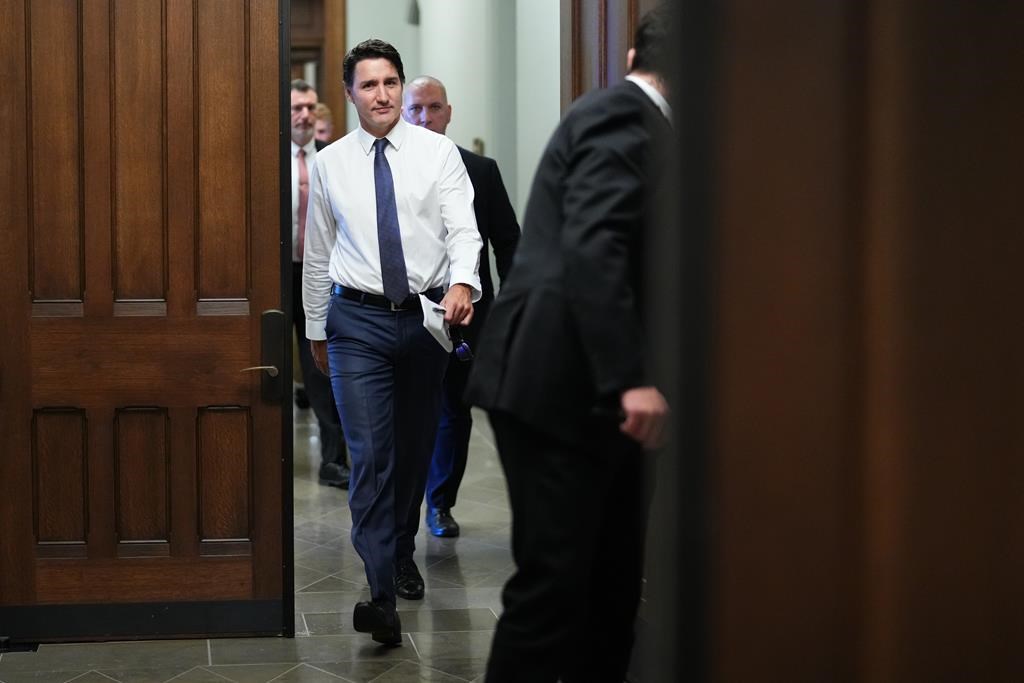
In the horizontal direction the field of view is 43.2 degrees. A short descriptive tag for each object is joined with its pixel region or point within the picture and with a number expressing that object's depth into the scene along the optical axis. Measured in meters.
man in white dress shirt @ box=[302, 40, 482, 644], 3.70
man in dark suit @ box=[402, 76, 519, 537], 4.70
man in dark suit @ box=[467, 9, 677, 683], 2.11
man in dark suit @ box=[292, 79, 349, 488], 6.25
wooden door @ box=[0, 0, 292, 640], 3.65
